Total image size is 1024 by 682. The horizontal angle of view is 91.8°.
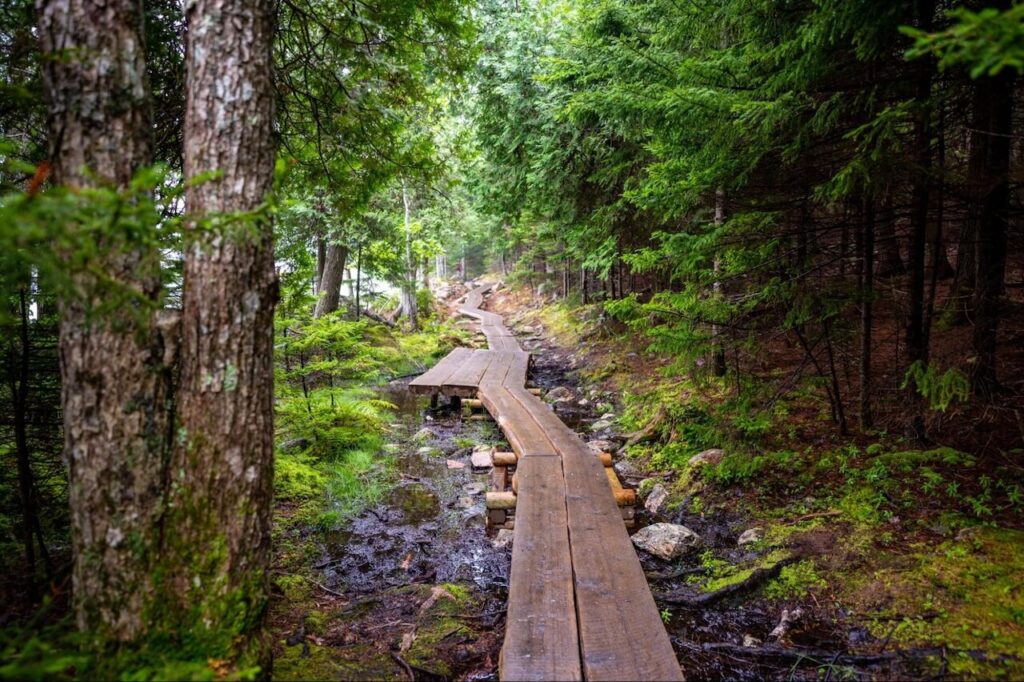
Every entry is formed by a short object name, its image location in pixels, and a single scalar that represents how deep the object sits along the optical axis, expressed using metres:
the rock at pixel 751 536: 4.99
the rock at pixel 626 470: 7.36
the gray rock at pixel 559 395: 12.03
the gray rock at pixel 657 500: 6.30
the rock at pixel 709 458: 6.77
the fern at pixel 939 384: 4.13
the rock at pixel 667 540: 5.12
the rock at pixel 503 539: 5.46
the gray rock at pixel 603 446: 8.29
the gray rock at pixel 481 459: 8.04
